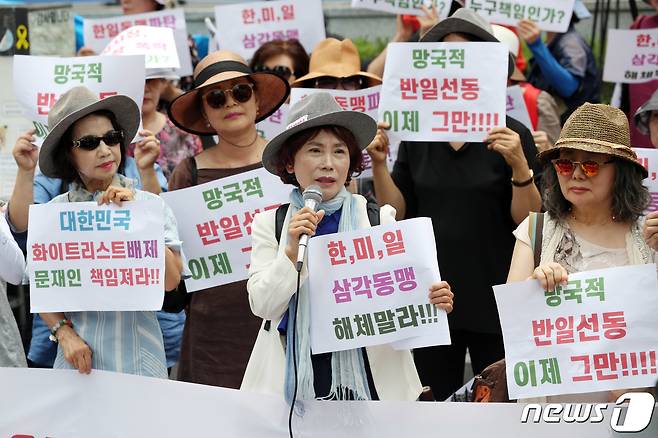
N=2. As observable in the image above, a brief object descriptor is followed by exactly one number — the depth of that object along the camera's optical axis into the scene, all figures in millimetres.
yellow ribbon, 13154
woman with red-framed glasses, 7813
